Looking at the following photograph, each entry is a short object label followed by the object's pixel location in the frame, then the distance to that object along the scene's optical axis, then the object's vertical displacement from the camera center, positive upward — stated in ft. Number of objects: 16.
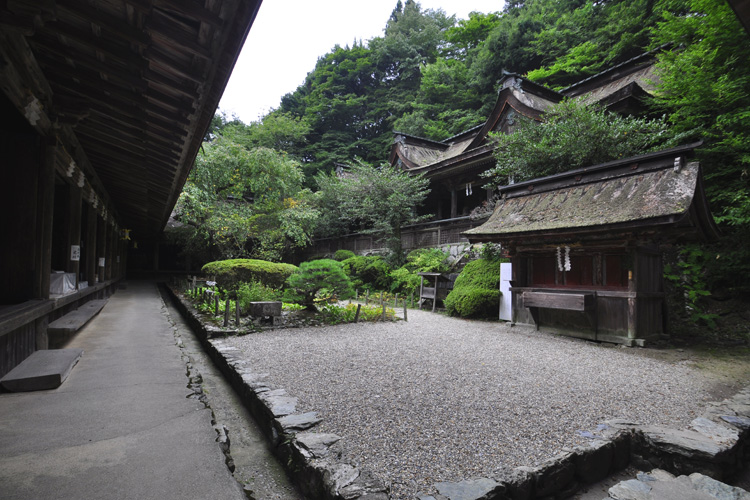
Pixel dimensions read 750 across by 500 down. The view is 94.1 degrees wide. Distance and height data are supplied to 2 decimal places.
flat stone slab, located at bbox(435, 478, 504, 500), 6.99 -4.68
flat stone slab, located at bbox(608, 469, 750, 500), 8.17 -5.46
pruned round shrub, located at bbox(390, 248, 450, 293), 43.24 -0.74
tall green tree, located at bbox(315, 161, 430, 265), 50.67 +9.36
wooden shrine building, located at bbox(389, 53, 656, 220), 37.93 +17.83
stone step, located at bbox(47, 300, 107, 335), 16.31 -3.29
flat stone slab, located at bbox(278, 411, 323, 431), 9.89 -4.72
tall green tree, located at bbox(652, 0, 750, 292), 24.98 +11.39
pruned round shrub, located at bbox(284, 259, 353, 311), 28.66 -1.50
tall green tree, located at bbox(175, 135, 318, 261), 48.78 +8.13
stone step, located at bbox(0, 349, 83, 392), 11.62 -4.06
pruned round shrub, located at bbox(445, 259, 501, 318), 32.42 -2.85
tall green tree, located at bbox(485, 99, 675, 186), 28.53 +10.57
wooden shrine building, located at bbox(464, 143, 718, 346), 20.92 +1.71
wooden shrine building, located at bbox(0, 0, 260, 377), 8.38 +5.51
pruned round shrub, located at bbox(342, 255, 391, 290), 50.03 -1.55
